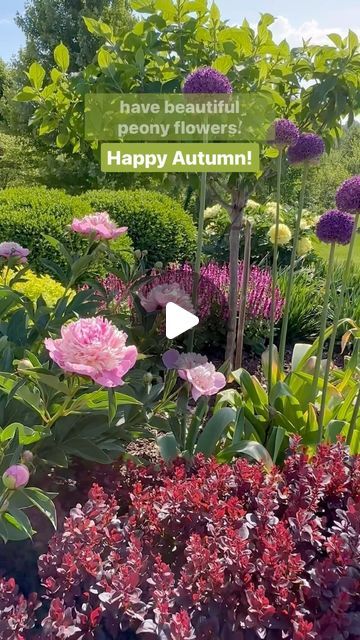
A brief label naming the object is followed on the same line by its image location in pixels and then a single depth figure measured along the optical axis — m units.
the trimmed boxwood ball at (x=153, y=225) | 7.07
